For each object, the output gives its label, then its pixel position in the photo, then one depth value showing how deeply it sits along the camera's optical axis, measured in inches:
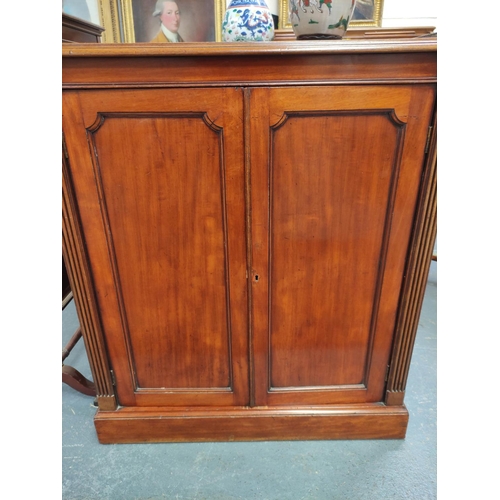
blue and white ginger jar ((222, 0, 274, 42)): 40.5
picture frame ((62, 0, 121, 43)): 65.5
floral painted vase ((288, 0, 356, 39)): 37.4
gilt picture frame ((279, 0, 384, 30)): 70.5
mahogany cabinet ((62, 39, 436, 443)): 36.5
